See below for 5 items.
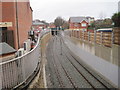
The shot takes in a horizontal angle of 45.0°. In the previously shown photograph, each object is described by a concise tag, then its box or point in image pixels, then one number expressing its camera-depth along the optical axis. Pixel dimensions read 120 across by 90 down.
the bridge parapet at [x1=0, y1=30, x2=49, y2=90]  5.80
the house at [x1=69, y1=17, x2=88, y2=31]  55.62
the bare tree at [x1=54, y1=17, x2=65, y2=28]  91.51
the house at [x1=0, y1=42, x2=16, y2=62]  8.31
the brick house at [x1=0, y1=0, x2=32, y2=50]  13.19
